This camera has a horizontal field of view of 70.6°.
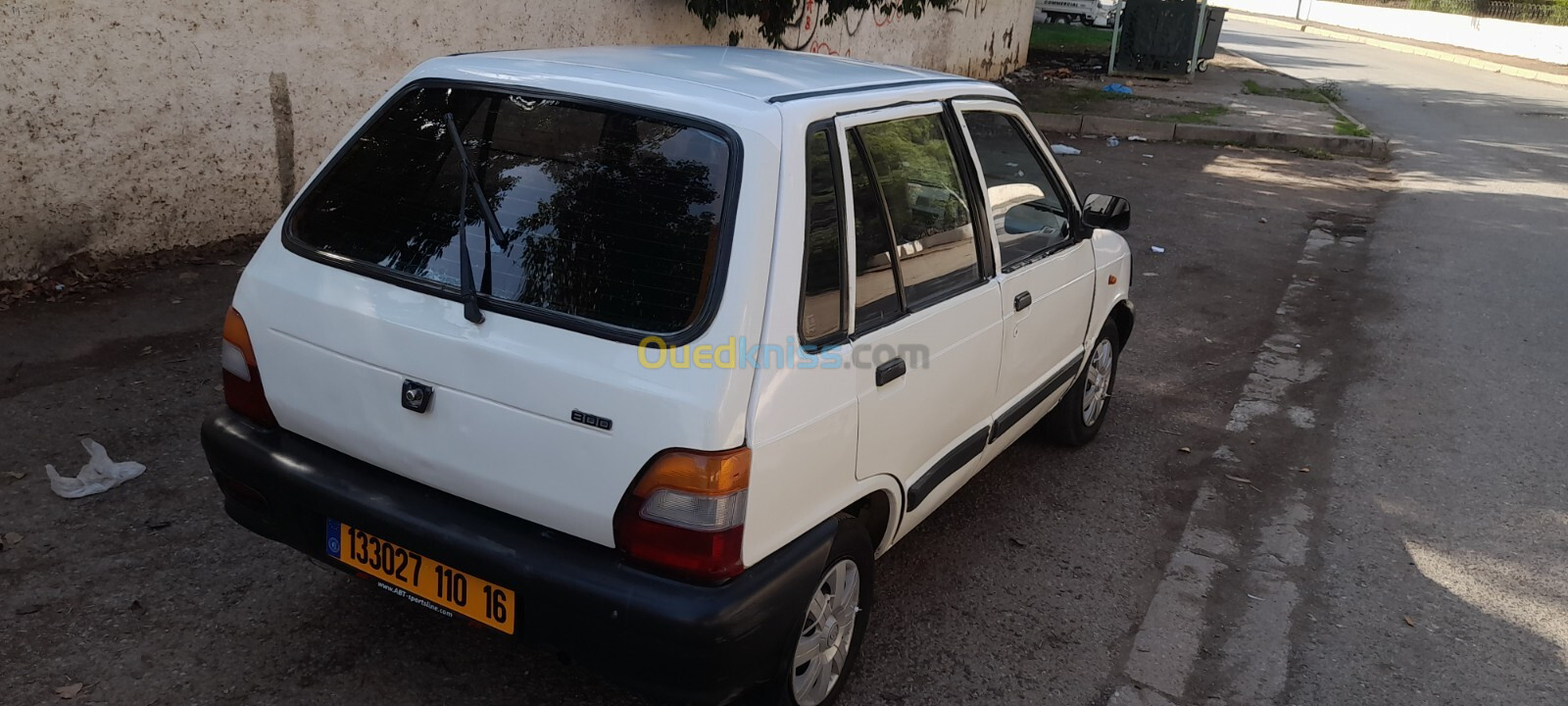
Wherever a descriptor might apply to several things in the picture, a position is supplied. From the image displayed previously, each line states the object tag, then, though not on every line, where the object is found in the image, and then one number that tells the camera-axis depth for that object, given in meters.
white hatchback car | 2.46
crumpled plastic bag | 3.86
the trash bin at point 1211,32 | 20.34
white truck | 33.25
